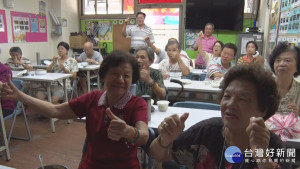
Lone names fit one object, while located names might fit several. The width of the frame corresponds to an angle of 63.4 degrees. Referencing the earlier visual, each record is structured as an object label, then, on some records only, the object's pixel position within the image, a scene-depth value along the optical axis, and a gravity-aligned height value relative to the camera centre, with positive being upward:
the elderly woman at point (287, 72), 1.83 -0.16
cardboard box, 6.70 +0.21
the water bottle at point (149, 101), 1.71 -0.38
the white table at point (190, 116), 1.82 -0.53
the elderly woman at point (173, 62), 3.43 -0.19
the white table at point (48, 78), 3.35 -0.41
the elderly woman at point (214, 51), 4.36 -0.02
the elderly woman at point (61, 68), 3.93 -0.33
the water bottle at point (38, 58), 5.34 -0.22
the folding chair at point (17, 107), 2.75 -0.72
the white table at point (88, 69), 4.68 -0.39
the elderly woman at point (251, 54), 4.00 -0.07
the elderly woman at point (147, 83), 2.34 -0.31
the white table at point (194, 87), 2.89 -0.45
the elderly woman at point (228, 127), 0.96 -0.33
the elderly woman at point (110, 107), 1.34 -0.35
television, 5.84 +0.88
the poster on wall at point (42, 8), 6.02 +1.01
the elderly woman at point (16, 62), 4.29 -0.24
